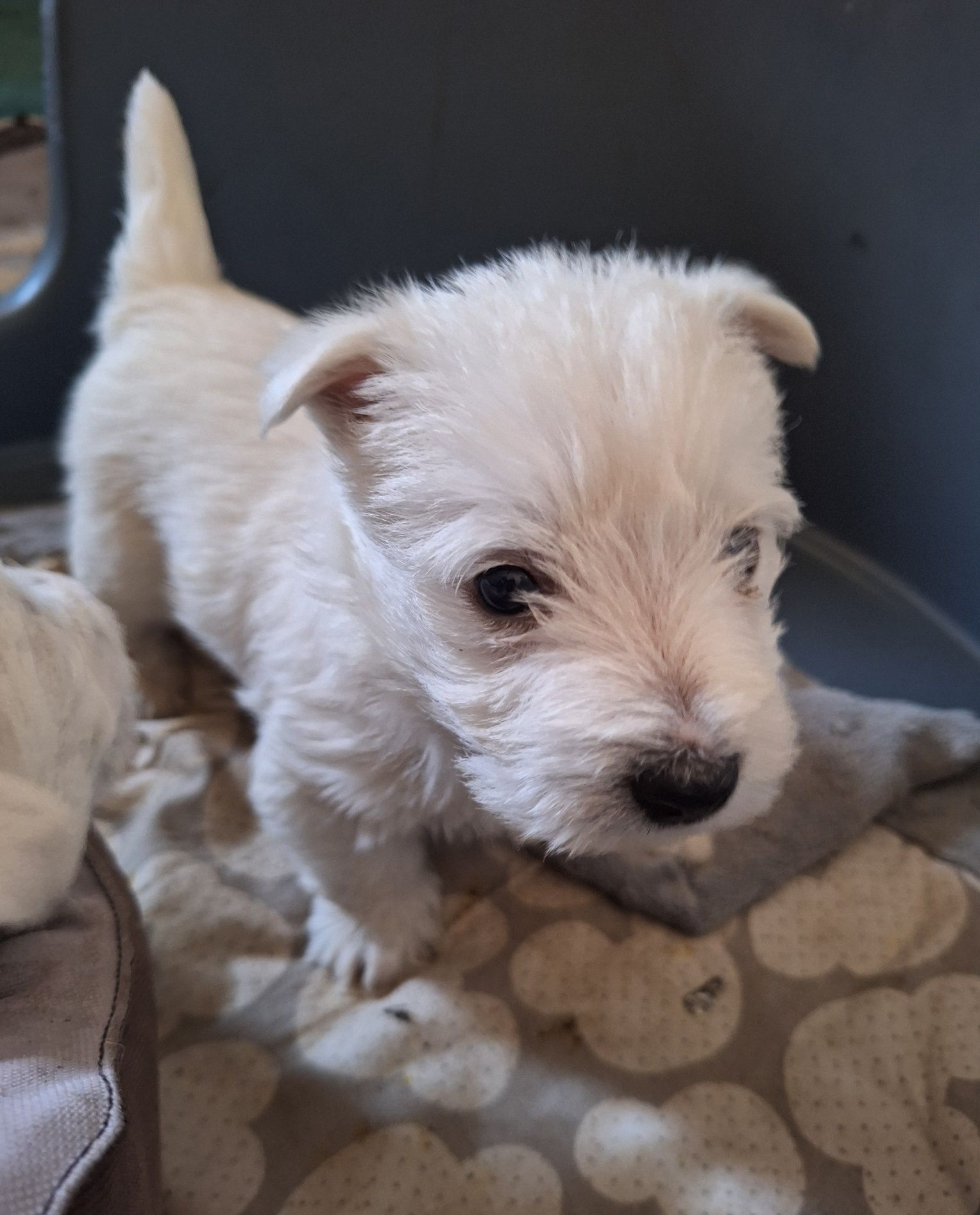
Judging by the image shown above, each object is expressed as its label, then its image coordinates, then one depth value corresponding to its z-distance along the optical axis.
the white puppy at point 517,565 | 0.16
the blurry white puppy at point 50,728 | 0.17
